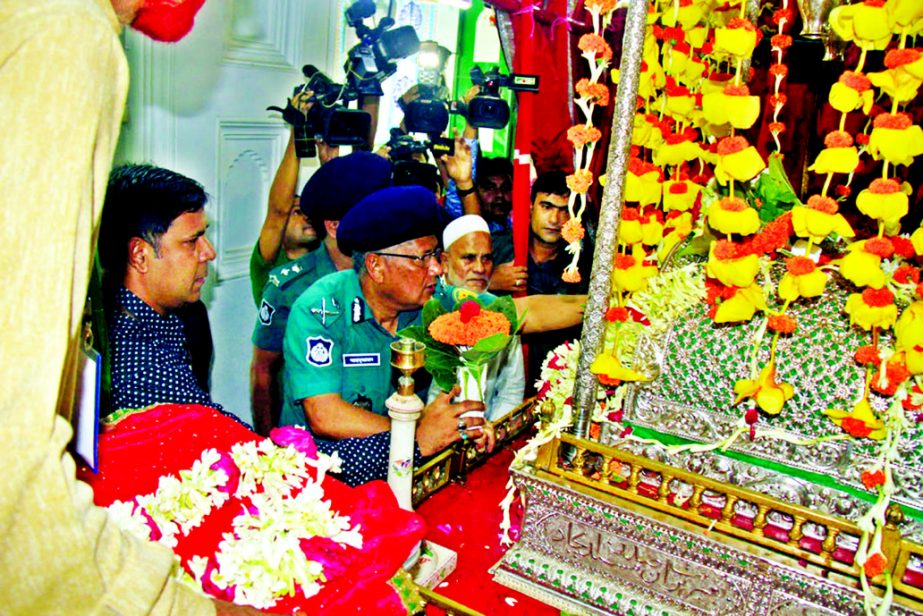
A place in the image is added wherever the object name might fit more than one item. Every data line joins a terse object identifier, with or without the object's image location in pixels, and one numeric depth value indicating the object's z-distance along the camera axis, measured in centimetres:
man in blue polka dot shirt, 227
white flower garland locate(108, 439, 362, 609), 157
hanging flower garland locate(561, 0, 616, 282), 223
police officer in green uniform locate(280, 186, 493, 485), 288
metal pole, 215
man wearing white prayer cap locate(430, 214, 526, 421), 352
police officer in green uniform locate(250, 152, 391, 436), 287
